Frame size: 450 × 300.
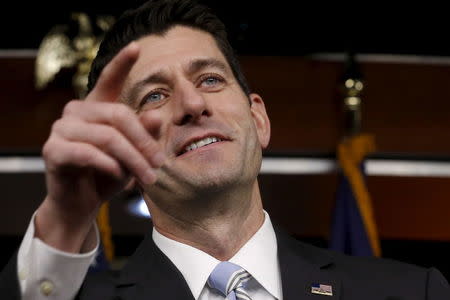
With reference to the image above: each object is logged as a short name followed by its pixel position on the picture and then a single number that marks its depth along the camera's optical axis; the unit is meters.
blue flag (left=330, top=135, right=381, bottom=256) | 5.85
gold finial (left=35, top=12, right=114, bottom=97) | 6.64
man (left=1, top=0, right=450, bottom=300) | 2.76
